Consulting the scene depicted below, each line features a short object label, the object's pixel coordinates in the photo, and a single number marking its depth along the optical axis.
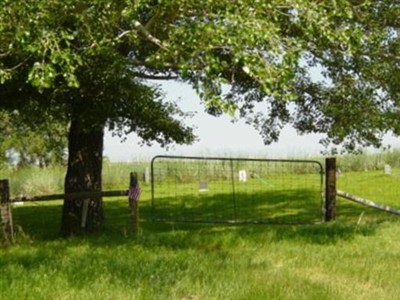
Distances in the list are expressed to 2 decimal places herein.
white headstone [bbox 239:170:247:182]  29.95
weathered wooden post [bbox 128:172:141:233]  13.87
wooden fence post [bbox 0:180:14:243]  12.86
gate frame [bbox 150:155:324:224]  15.45
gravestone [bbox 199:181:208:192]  27.58
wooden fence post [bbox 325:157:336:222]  15.19
